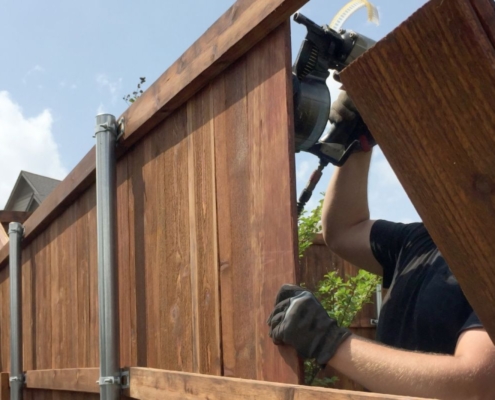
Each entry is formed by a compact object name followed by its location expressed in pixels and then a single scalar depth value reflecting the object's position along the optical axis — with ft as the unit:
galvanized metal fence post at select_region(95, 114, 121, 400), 8.07
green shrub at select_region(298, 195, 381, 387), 16.47
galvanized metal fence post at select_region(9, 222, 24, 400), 13.35
